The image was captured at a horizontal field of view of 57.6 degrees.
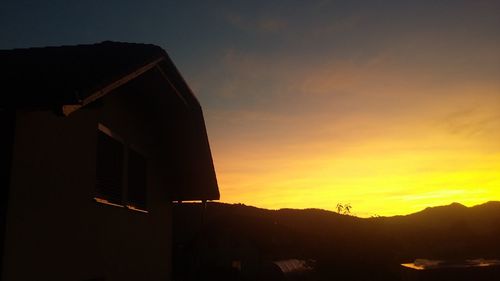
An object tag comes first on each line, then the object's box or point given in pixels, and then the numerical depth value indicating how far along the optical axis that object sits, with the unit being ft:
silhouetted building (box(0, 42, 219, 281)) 14.92
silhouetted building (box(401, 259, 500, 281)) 34.47
